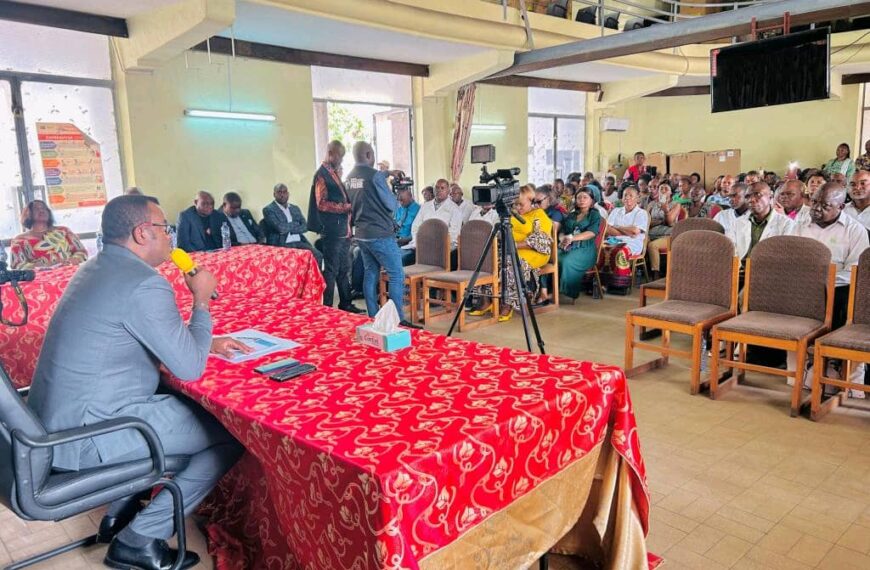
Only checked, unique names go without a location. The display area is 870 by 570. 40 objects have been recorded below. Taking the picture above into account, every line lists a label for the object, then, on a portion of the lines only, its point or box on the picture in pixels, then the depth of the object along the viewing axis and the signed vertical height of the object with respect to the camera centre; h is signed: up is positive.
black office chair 1.49 -0.70
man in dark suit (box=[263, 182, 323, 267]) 6.25 -0.31
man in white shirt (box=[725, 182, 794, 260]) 3.93 -0.29
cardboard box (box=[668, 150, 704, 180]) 11.78 +0.32
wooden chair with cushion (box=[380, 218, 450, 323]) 5.15 -0.59
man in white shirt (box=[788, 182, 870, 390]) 3.42 -0.32
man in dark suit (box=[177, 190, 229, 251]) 5.72 -0.29
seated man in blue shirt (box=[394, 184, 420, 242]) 6.95 -0.27
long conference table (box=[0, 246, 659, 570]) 1.26 -0.59
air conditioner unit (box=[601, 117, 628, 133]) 11.45 +1.03
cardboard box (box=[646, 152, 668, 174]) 12.09 +0.37
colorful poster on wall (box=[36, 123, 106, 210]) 5.57 +0.28
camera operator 4.45 -0.21
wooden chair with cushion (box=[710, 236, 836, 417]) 3.05 -0.65
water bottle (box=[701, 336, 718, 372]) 3.84 -1.10
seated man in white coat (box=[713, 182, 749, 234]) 4.52 -0.23
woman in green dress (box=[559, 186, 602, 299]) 5.79 -0.59
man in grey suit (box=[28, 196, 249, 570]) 1.69 -0.44
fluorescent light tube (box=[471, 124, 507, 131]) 9.25 +0.86
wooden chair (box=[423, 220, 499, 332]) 4.88 -0.68
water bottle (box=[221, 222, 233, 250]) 4.84 -0.34
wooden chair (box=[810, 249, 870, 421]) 2.82 -0.74
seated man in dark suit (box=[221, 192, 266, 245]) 6.11 -0.28
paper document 2.00 -0.50
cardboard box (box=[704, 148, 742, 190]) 11.44 +0.27
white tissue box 2.00 -0.47
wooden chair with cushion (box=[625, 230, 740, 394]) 3.38 -0.65
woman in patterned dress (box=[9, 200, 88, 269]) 4.34 -0.32
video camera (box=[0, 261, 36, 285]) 1.85 -0.22
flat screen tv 4.92 +0.85
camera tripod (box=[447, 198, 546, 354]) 3.54 -0.34
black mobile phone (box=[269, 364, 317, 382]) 1.76 -0.50
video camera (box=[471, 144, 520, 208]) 3.52 -0.01
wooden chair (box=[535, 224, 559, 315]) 5.43 -0.71
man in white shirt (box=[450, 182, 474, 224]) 6.69 -0.18
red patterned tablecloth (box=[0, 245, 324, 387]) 2.93 -0.47
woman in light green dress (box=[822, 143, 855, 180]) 9.58 +0.18
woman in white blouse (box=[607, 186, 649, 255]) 6.03 -0.40
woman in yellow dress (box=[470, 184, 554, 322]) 5.19 -0.48
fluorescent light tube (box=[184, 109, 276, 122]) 6.31 +0.79
